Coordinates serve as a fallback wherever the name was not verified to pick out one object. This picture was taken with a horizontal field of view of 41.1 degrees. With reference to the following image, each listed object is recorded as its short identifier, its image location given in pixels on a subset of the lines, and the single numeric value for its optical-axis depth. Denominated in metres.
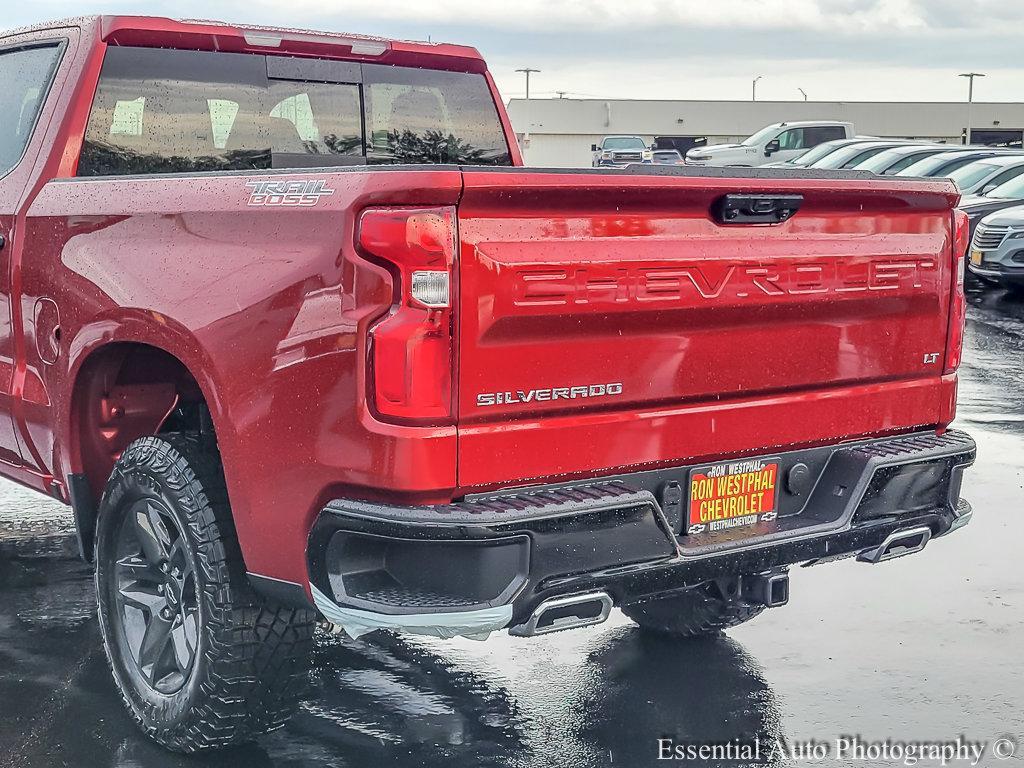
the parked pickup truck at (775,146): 34.53
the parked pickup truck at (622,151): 43.72
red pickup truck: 3.25
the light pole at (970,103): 75.90
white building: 78.31
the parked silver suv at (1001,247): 15.66
